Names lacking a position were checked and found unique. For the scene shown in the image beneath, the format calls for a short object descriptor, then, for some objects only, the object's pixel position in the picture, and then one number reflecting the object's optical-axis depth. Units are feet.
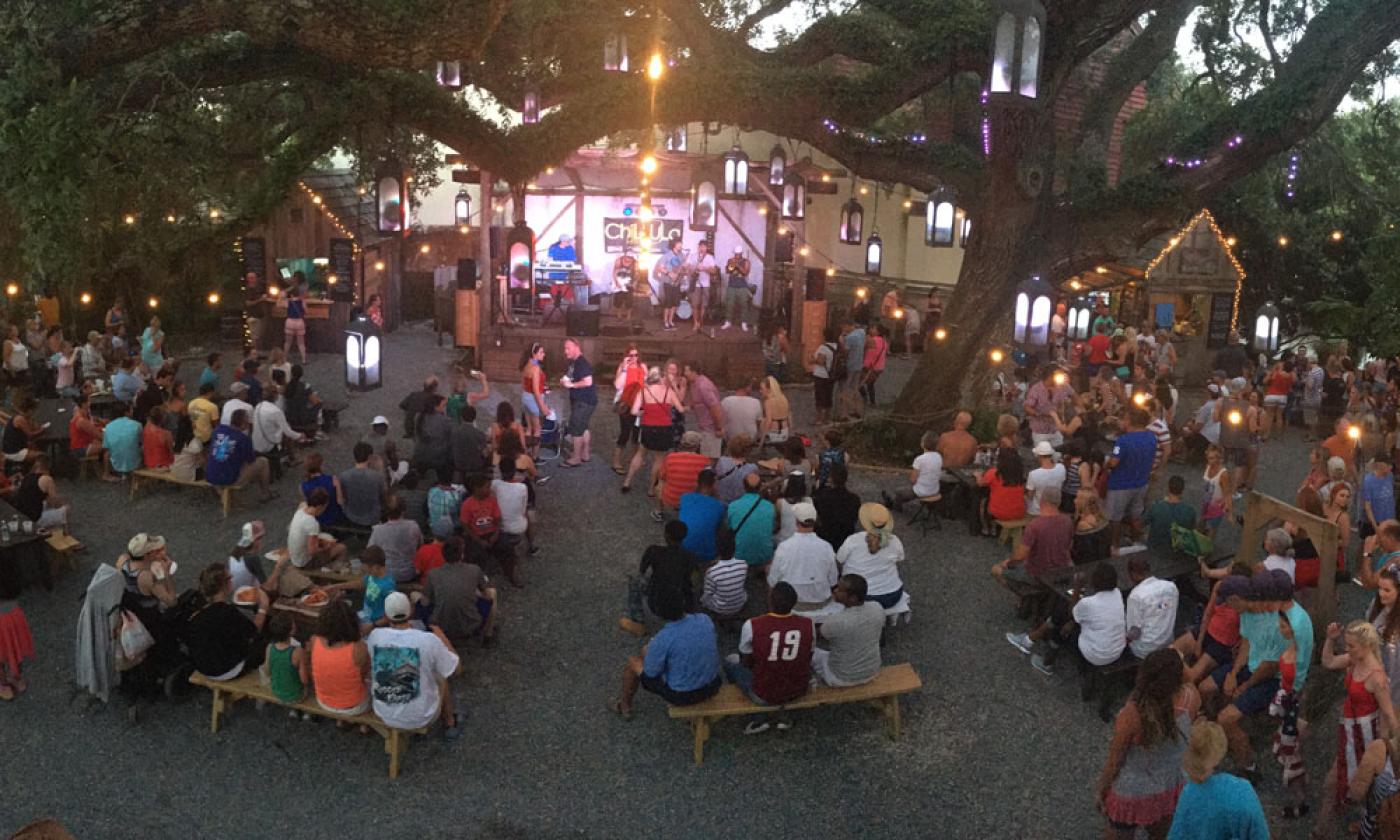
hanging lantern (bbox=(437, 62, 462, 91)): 43.37
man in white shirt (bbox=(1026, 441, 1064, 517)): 34.53
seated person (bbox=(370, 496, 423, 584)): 28.55
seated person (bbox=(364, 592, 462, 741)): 22.68
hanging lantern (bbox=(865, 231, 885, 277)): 69.51
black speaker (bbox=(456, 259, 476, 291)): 65.21
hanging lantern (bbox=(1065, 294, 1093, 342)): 58.39
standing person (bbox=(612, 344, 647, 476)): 42.73
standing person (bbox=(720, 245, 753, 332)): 69.77
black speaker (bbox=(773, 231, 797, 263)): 80.64
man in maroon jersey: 23.13
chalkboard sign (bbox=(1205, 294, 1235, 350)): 71.61
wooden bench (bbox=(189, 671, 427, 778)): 23.04
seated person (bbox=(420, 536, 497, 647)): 26.89
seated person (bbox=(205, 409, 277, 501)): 37.55
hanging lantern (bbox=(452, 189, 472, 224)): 76.43
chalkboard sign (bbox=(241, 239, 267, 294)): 69.36
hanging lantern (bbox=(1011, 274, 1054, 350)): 34.14
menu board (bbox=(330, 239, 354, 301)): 73.05
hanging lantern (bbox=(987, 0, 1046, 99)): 24.80
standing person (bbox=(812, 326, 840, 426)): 52.21
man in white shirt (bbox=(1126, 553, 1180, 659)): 25.57
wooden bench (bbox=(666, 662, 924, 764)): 23.68
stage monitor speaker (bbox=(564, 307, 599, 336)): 64.44
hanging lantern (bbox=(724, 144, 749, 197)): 52.47
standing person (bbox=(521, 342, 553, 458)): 43.47
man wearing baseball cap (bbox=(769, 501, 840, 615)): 26.96
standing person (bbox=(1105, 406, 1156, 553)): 34.88
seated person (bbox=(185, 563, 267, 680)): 24.25
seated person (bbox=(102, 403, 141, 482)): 39.14
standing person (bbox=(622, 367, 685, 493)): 40.11
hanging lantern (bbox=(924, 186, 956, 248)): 46.78
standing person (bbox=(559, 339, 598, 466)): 43.52
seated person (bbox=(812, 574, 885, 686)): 24.30
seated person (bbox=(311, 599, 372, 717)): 22.76
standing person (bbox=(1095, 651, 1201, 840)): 18.03
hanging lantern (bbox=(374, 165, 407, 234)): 44.86
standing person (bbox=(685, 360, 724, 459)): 41.91
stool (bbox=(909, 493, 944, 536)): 38.45
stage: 64.54
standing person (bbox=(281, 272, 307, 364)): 65.98
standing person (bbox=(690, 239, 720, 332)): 70.28
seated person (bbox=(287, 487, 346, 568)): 29.35
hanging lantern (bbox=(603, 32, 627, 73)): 46.29
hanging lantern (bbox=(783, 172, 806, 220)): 61.62
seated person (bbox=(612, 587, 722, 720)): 23.47
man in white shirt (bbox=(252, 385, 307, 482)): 40.09
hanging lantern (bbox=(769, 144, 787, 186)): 57.57
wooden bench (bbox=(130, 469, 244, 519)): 37.83
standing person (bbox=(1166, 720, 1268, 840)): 16.02
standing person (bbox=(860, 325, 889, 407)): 57.00
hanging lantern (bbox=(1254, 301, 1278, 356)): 50.70
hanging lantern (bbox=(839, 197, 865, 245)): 64.23
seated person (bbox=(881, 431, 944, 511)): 37.96
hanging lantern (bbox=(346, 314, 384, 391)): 37.76
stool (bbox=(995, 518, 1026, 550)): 36.11
